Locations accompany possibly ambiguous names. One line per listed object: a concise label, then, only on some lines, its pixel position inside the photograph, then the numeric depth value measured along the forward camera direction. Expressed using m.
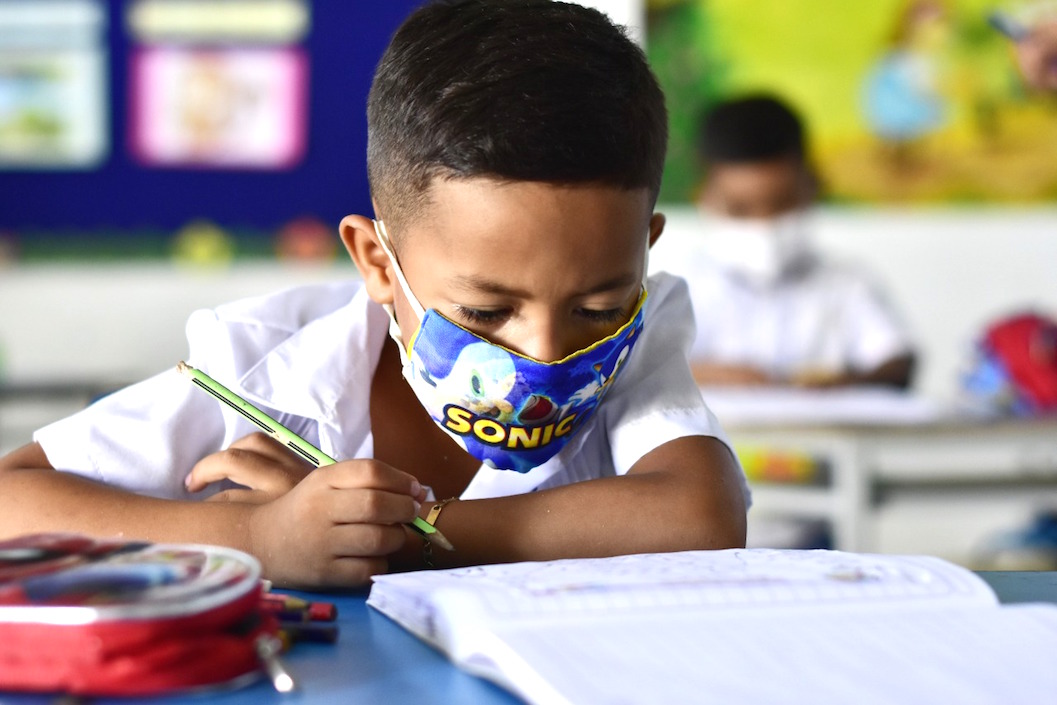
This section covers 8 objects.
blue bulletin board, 3.74
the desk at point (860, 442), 2.33
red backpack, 2.50
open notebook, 0.93
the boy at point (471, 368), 1.15
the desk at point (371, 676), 0.94
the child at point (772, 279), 3.43
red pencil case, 0.93
